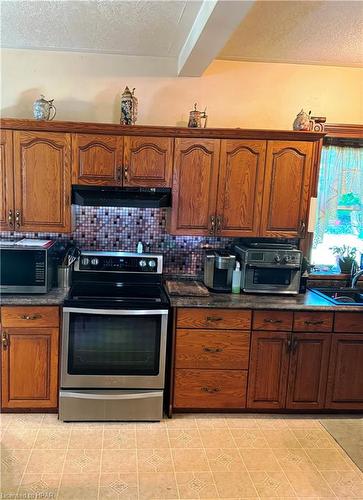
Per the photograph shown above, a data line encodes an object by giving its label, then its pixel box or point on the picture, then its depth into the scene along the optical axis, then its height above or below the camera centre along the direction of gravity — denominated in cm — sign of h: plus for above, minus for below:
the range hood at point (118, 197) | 285 +1
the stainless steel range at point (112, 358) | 271 -108
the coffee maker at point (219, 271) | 304 -51
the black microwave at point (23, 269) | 276 -51
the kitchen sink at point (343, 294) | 327 -68
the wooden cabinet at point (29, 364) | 271 -114
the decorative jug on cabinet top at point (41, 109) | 287 +60
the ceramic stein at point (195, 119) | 302 +62
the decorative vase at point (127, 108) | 296 +66
